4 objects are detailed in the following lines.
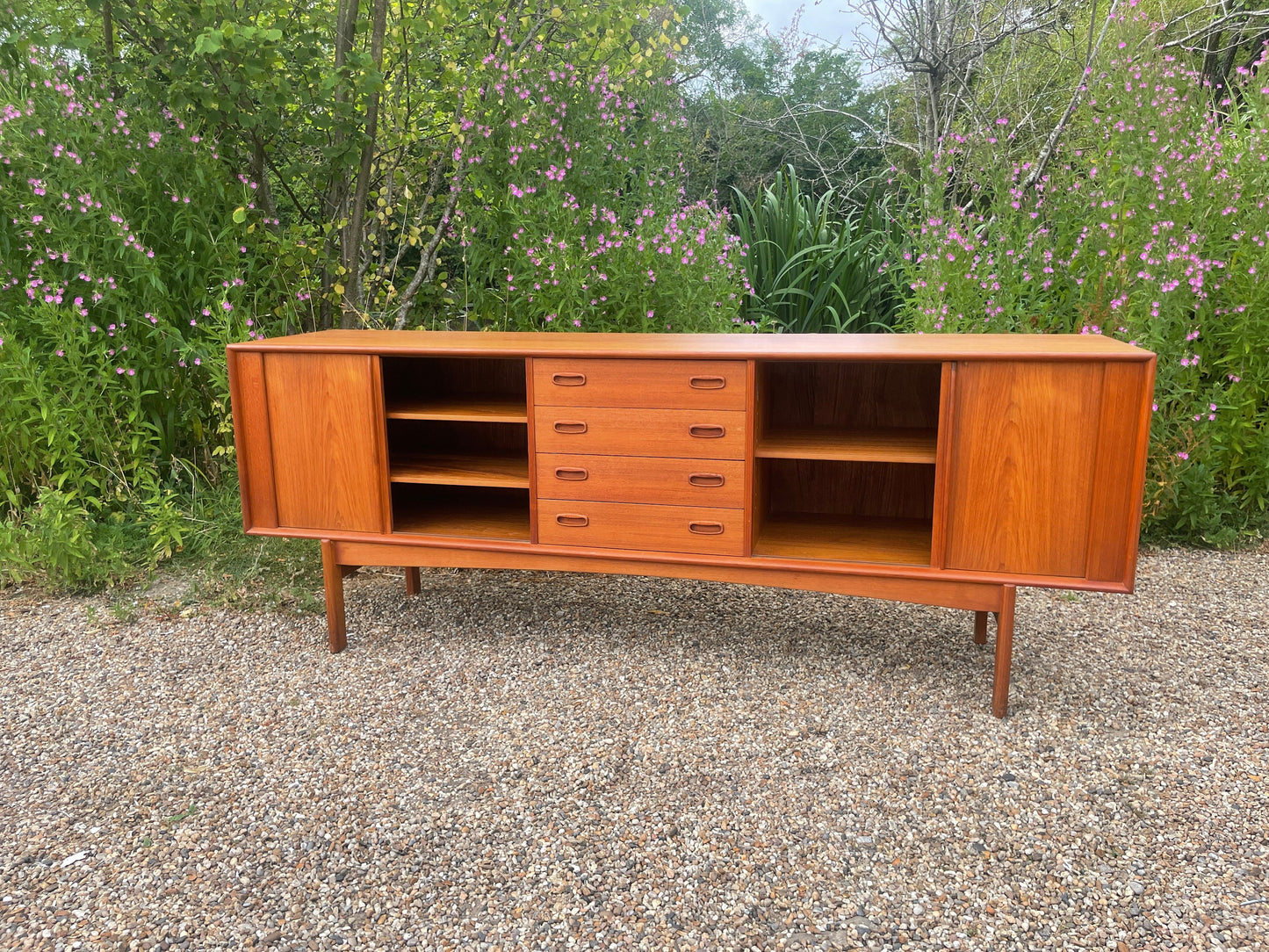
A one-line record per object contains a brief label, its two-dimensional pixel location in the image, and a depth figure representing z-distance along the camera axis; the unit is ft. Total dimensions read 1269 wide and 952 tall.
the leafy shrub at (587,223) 11.91
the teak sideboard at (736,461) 7.07
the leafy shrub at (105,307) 11.02
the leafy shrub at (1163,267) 11.27
